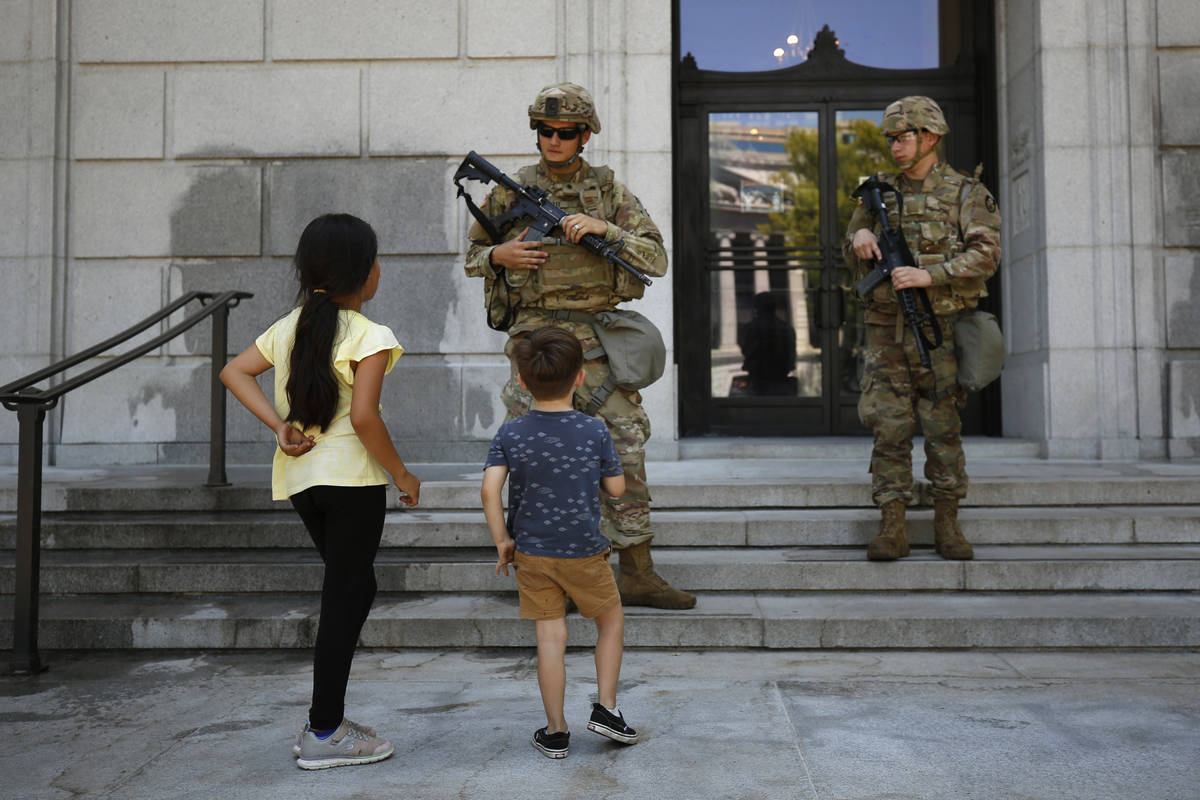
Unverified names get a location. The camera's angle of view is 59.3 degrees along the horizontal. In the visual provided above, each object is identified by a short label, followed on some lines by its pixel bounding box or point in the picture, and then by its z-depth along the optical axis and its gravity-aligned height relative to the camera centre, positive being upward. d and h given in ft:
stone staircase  14.84 -2.08
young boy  10.45 -0.75
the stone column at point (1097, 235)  25.17 +4.86
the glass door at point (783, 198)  29.63 +6.77
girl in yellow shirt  10.34 +0.00
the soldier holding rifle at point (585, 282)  14.88 +2.25
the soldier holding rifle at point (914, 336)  16.47 +1.70
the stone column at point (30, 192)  26.04 +6.12
